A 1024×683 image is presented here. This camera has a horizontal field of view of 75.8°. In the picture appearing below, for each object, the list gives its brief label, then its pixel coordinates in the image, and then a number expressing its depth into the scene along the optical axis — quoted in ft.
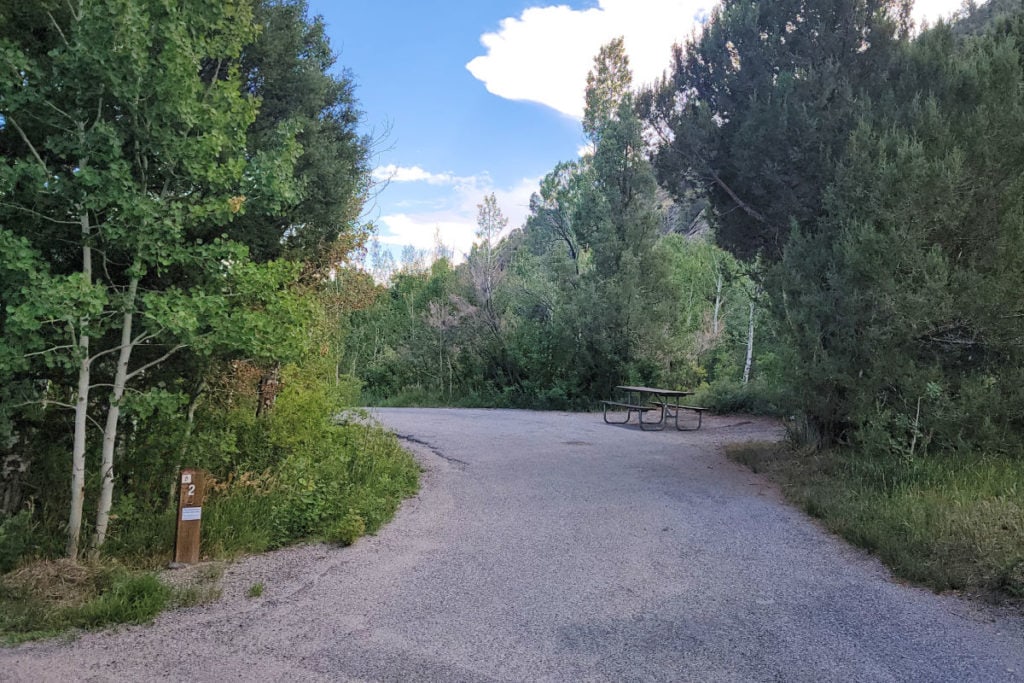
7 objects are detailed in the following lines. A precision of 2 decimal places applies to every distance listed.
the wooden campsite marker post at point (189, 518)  17.11
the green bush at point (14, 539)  16.01
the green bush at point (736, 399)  53.83
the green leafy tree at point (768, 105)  28.76
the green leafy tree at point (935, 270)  23.09
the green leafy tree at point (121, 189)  15.25
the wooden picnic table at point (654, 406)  45.46
